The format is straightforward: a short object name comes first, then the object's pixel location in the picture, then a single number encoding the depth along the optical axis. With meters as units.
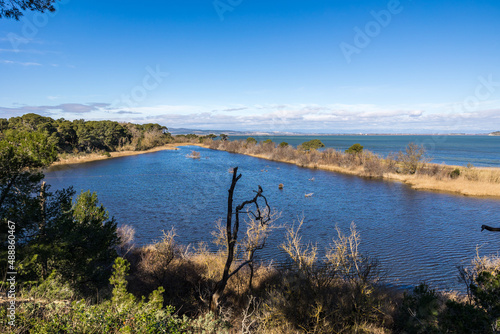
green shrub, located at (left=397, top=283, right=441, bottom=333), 8.45
